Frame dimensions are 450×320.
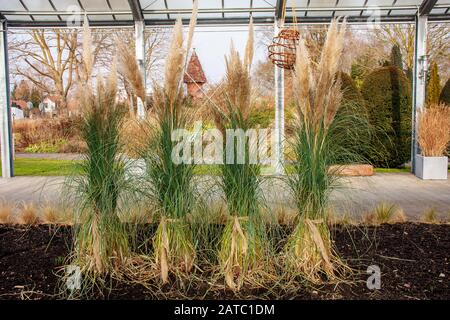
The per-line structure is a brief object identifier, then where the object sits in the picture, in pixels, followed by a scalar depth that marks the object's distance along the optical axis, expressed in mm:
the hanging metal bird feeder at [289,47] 6301
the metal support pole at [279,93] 8328
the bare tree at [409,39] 15367
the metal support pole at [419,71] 8367
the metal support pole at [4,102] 8414
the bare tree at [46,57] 15281
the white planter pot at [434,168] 8156
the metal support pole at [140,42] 8289
